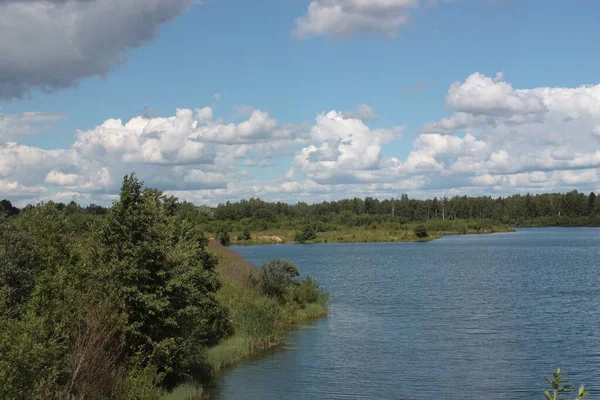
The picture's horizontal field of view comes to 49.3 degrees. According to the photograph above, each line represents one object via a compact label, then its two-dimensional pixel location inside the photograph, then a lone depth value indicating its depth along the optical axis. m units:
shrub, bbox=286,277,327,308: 45.91
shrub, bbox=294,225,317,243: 162.38
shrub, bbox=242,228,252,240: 167.62
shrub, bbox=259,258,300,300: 43.91
